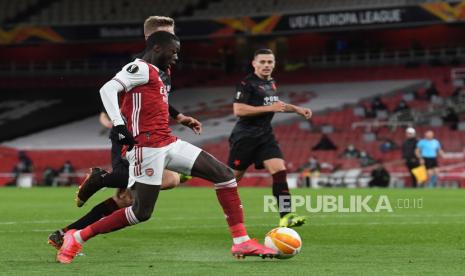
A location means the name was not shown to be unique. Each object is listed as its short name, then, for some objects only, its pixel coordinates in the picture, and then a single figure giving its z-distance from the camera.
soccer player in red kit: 16.92
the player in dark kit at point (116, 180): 17.78
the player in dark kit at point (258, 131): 24.98
